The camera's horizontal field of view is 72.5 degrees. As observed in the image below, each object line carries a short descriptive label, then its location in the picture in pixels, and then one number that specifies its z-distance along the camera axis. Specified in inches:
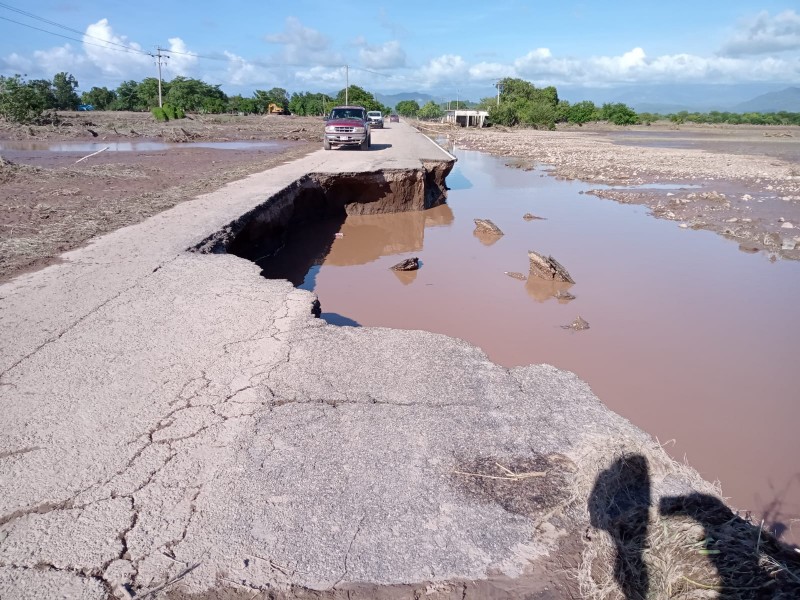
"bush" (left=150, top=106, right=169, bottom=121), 2078.0
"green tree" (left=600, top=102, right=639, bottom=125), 3309.5
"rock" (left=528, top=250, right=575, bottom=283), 367.9
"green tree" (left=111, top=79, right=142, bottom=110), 3243.1
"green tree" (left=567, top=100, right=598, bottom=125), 3243.1
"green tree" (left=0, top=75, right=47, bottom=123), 1608.0
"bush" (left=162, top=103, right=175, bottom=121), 2132.3
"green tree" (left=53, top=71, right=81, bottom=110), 2960.1
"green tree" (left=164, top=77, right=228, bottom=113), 2974.9
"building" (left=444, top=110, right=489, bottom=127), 2928.2
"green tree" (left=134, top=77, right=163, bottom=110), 3132.4
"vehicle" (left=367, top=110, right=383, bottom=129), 1808.6
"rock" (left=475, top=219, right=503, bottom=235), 504.9
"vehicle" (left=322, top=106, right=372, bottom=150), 840.9
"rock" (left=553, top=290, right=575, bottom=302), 338.0
